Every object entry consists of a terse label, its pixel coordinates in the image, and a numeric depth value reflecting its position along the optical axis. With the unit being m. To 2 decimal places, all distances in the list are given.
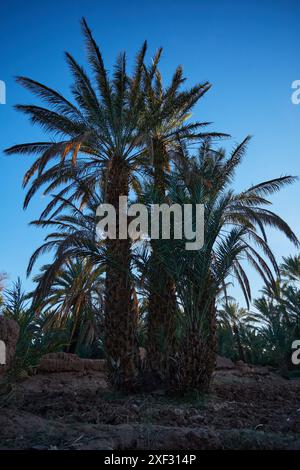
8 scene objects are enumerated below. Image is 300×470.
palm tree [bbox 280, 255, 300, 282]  26.62
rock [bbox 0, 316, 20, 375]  8.80
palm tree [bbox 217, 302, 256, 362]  24.84
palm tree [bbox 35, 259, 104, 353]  14.65
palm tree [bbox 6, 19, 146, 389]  11.90
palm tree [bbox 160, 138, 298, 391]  10.60
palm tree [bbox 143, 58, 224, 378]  11.78
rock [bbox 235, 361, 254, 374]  18.39
